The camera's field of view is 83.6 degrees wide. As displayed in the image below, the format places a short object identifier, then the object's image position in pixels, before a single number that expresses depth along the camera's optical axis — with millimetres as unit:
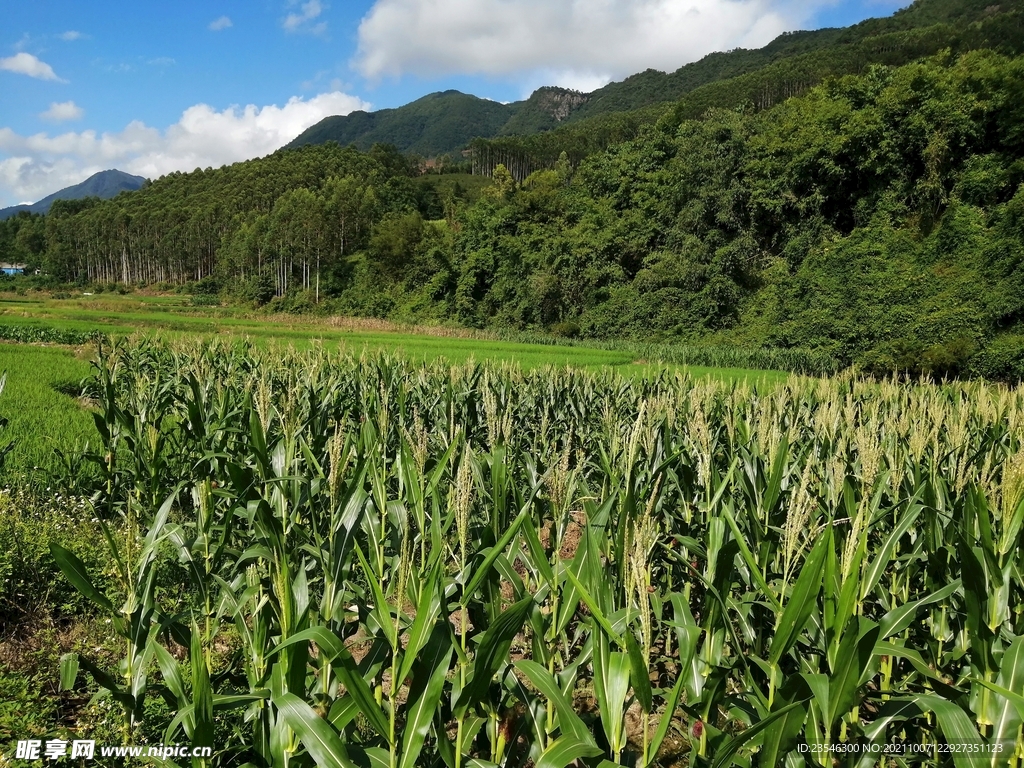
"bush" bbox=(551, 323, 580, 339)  42156
